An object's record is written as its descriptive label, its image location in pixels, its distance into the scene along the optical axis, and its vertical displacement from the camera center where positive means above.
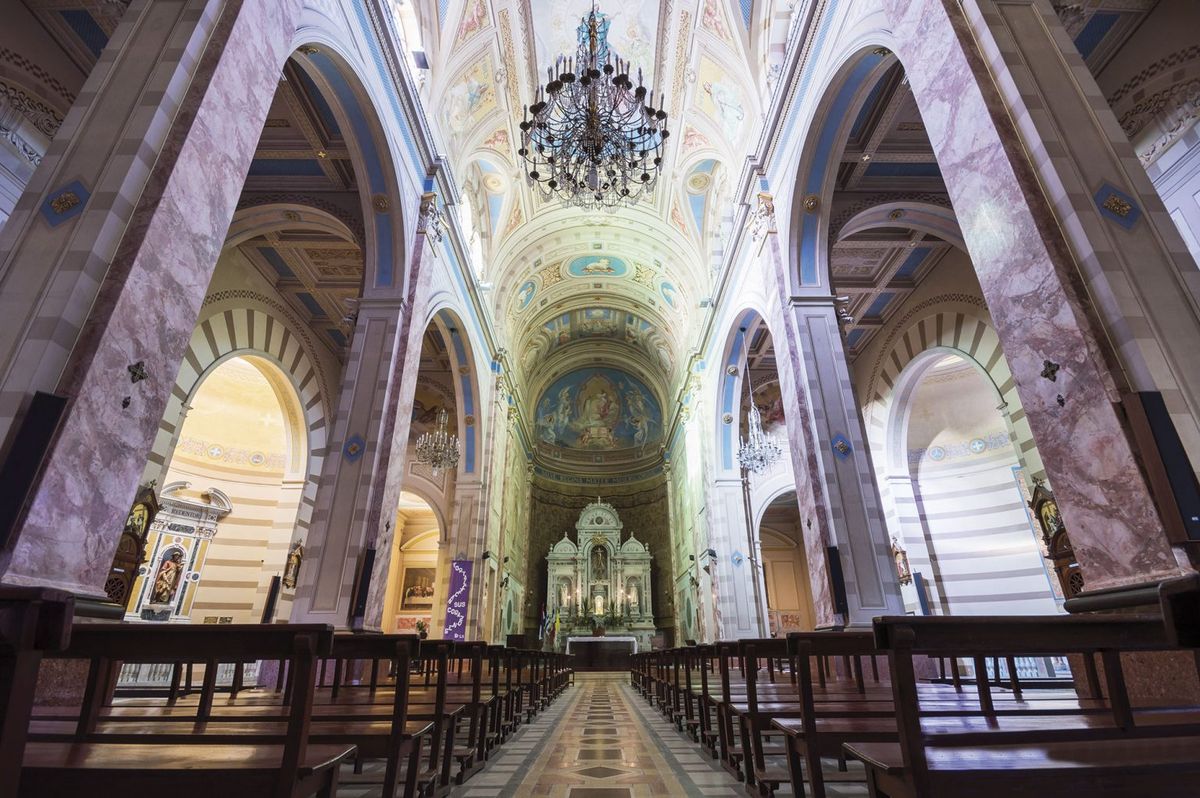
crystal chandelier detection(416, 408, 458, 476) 11.09 +3.70
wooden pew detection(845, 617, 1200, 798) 1.31 -0.26
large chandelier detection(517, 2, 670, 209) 7.01 +6.27
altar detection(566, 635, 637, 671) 17.56 -0.11
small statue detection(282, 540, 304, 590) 10.99 +1.56
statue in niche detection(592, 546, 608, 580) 19.95 +2.85
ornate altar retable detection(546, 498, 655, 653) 18.84 +2.13
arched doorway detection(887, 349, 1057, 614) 11.23 +2.91
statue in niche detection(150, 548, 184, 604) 11.35 +1.44
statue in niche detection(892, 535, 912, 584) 10.92 +1.49
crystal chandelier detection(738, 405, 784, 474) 10.67 +3.48
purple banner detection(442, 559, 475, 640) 11.05 +0.96
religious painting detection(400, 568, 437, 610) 18.44 +1.89
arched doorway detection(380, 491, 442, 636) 18.11 +2.50
